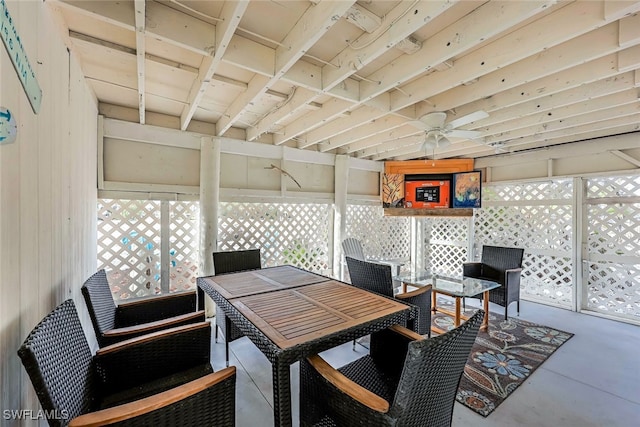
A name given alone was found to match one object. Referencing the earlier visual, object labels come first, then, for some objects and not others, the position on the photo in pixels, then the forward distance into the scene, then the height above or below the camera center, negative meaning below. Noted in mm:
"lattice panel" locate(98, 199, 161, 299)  3043 -408
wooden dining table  1306 -654
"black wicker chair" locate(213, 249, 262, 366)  3165 -610
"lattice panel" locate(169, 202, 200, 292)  3473 -444
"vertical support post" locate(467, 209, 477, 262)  5164 -524
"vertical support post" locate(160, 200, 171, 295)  3365 -454
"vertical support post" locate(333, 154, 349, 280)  4715 +39
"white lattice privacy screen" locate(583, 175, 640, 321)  3668 -458
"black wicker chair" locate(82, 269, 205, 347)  1729 -791
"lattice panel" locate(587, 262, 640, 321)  3678 -1073
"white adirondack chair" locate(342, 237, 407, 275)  4082 -590
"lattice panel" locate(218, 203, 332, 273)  3842 -309
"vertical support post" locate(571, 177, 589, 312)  4047 -531
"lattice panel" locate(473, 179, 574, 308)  4250 -281
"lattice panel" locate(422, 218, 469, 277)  5348 -641
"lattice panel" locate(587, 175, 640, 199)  3660 +395
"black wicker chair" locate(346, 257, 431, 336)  2531 -745
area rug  2178 -1469
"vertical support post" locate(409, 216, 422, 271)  5812 -711
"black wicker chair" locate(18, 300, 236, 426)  991 -798
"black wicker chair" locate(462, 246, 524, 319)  3668 -860
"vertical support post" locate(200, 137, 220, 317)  3486 +174
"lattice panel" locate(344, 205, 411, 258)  5176 -380
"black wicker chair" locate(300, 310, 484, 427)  1022 -812
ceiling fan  2539 +877
